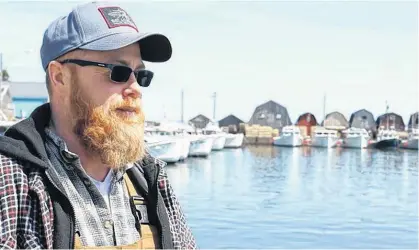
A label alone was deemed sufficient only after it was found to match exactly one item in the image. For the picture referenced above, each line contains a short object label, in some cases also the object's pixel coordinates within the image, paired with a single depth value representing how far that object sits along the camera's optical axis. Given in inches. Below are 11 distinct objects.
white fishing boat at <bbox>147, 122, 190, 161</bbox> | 1704.0
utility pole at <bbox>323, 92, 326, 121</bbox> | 4028.1
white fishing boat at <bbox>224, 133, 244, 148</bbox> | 2957.7
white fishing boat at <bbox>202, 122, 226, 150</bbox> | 2635.3
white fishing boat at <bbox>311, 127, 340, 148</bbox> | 3134.8
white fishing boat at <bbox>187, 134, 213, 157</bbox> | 2080.2
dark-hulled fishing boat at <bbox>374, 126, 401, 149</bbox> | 3208.7
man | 90.7
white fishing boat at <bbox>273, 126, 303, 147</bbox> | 3159.5
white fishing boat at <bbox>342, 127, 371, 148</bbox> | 3110.2
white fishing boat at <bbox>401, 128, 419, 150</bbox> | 3110.2
